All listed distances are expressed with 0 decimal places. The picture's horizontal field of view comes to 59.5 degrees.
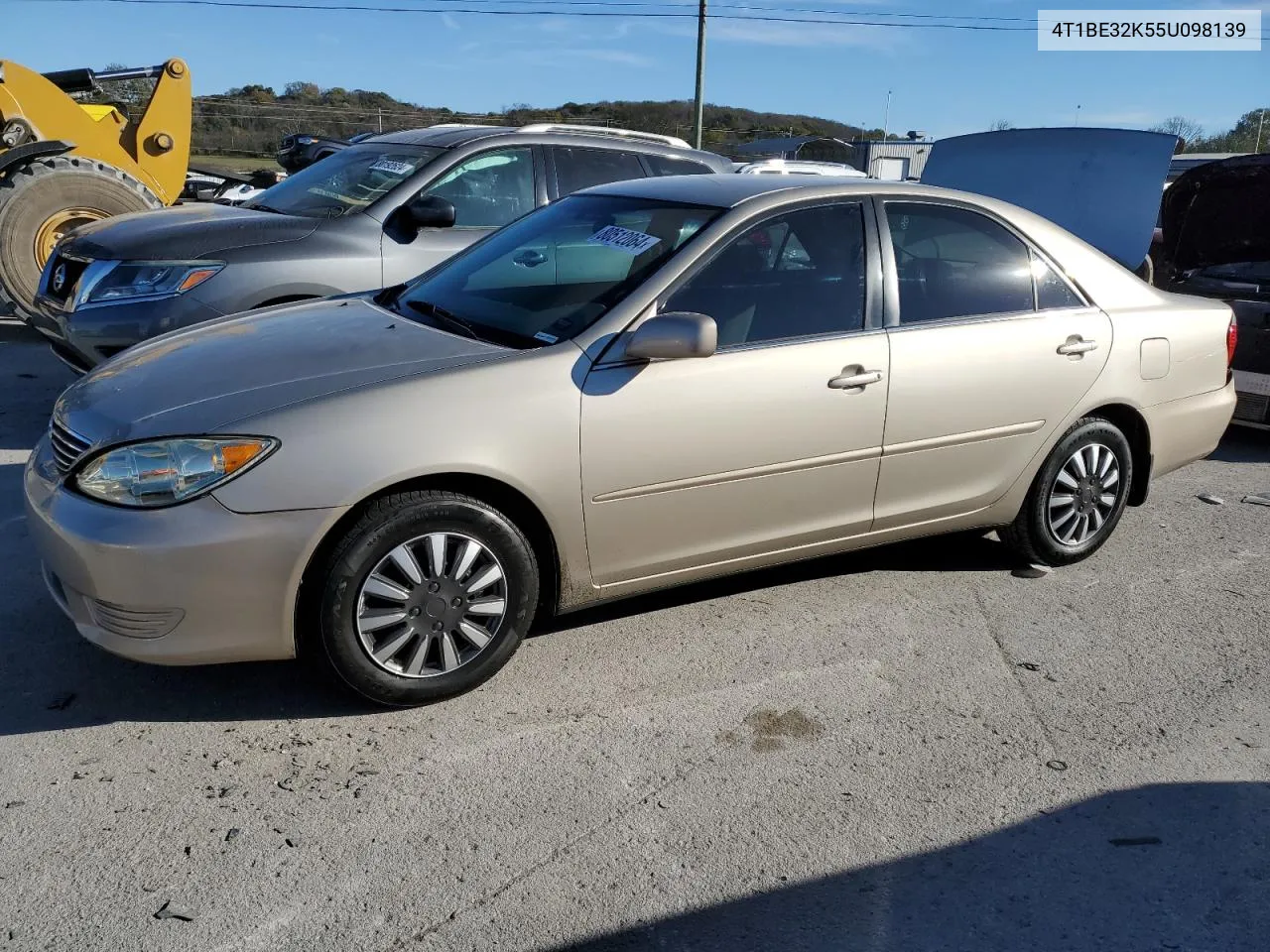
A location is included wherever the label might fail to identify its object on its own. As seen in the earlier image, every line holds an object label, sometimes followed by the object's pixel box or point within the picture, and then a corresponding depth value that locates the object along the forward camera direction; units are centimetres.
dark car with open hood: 692
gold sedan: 313
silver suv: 565
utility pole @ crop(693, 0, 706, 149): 2845
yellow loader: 862
